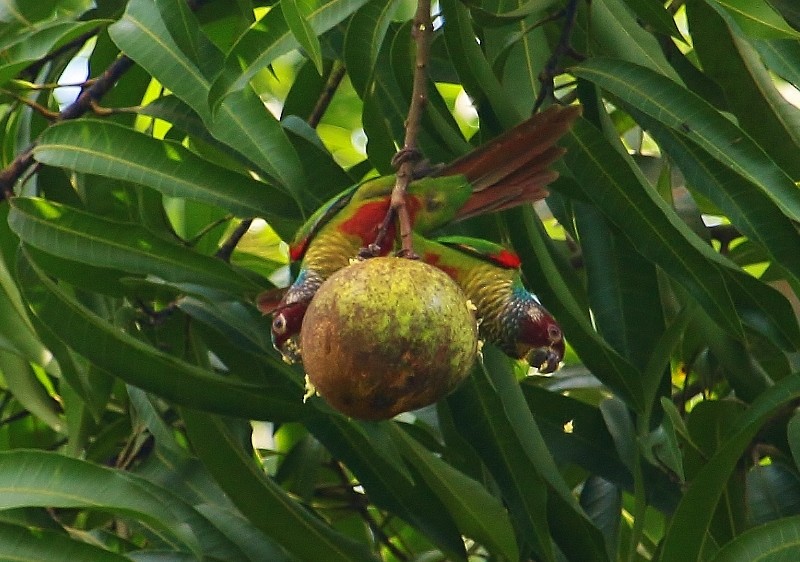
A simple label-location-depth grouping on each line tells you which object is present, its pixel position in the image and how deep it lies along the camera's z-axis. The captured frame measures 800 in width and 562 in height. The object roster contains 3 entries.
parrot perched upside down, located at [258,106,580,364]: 8.34
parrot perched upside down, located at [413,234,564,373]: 8.27
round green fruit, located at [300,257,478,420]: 8.08
